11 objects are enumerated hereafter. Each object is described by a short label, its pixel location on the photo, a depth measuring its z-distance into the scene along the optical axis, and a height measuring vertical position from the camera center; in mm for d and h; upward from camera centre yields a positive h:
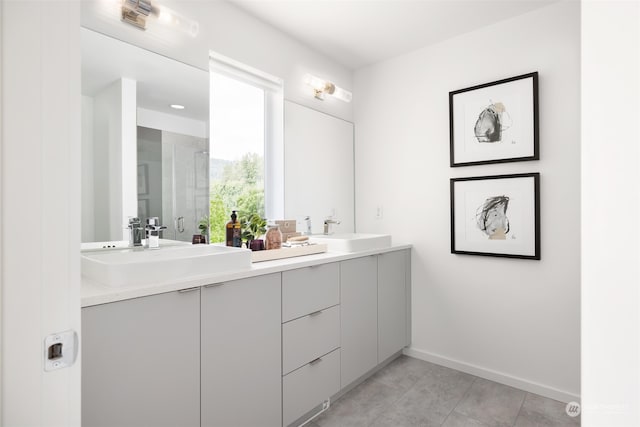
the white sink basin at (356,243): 2223 -213
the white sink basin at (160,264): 1193 -204
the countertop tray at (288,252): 1826 -230
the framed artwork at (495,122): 2227 +594
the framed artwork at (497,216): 2236 -38
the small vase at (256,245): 1928 -186
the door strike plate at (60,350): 593 -240
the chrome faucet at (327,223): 2760 -97
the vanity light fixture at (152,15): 1649 +986
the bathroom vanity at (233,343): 1127 -550
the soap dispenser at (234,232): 1949 -120
